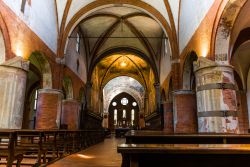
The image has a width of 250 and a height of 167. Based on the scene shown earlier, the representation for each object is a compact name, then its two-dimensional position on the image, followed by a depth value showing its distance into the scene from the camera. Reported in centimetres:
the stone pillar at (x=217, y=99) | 745
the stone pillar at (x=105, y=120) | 3922
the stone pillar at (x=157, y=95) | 2022
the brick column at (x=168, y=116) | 1608
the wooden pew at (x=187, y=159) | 201
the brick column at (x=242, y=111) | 1419
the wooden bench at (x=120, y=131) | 2673
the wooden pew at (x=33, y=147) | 533
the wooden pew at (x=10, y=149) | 445
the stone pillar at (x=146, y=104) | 2904
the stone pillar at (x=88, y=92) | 2114
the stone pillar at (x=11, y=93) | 829
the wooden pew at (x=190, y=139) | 433
